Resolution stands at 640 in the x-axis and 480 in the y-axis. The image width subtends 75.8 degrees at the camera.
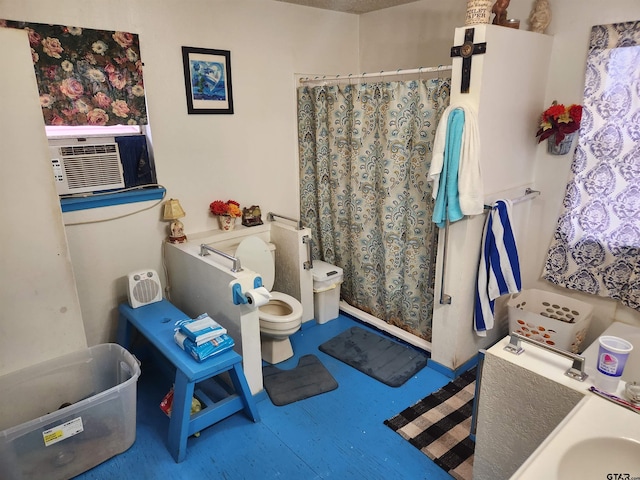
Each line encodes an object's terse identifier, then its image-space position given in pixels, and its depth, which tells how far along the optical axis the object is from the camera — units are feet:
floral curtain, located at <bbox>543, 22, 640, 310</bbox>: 7.27
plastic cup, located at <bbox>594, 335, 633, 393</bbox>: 4.04
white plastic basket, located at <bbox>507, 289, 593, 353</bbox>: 7.88
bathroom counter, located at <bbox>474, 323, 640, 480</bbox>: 4.21
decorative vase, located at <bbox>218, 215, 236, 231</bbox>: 9.33
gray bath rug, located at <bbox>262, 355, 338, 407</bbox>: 7.79
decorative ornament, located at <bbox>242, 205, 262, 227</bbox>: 9.92
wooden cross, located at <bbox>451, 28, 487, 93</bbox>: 6.53
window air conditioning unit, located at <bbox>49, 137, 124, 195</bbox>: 7.34
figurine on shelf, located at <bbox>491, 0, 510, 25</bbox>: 7.28
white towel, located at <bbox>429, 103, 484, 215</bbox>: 6.75
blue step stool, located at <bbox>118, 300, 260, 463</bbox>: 6.26
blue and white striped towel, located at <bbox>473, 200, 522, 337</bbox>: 7.43
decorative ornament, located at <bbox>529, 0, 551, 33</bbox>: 7.70
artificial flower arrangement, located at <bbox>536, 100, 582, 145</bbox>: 7.63
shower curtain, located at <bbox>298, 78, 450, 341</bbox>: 8.30
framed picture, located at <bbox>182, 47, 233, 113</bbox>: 8.51
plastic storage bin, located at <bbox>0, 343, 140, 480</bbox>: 5.57
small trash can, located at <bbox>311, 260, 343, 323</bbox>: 10.05
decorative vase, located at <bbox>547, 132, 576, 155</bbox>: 8.04
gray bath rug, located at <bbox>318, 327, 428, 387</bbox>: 8.35
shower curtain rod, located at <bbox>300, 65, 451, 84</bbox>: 7.59
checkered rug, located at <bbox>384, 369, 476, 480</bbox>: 6.29
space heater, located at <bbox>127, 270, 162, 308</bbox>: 7.97
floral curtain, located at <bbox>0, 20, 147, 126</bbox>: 6.93
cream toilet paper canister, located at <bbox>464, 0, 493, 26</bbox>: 6.51
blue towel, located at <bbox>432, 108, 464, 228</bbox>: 6.84
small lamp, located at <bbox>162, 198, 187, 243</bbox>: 8.53
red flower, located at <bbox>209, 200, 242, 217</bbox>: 9.27
